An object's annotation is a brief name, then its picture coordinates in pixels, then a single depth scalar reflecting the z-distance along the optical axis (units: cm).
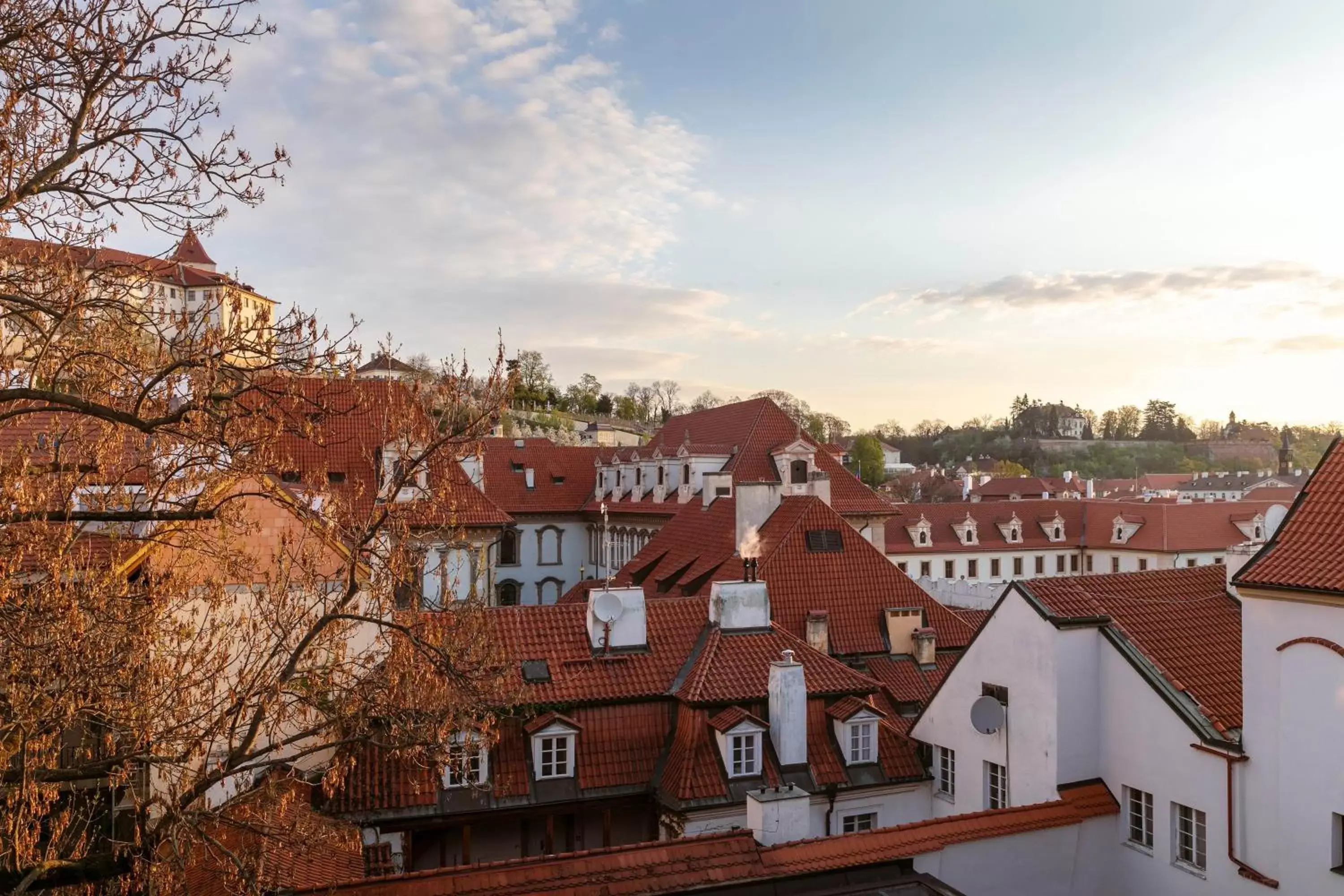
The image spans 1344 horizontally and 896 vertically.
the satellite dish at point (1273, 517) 1450
